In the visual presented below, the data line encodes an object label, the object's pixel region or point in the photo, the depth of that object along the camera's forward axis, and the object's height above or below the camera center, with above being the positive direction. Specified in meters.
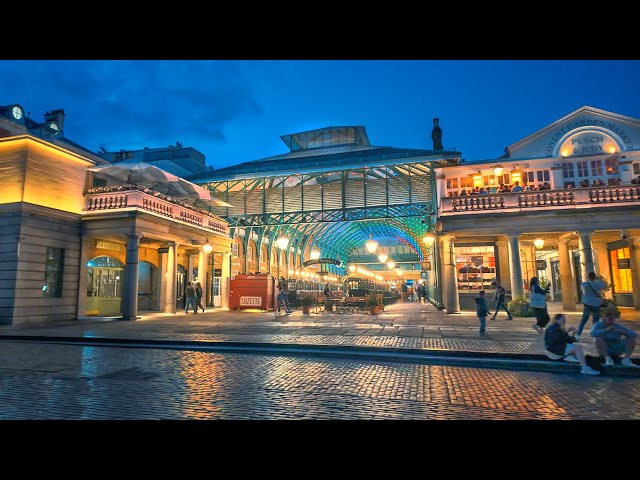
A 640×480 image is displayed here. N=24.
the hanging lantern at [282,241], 22.25 +2.73
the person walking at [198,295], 21.08 -0.26
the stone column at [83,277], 17.66 +0.67
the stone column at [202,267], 22.88 +1.37
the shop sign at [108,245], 19.37 +2.36
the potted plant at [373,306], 19.09 -0.88
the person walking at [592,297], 10.02 -0.32
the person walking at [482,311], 11.15 -0.72
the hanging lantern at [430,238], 21.36 +2.70
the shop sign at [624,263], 19.49 +1.08
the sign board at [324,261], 22.38 +1.58
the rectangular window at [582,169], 19.25 +5.72
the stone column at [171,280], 20.22 +0.55
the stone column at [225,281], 25.19 +0.57
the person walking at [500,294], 15.85 -0.32
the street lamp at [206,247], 22.16 +2.44
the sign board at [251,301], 22.22 -0.65
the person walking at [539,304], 11.15 -0.52
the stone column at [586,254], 16.75 +1.38
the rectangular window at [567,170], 19.44 +5.74
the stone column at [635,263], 18.31 +1.02
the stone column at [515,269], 17.84 +0.78
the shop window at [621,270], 19.59 +0.76
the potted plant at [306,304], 19.64 -0.77
